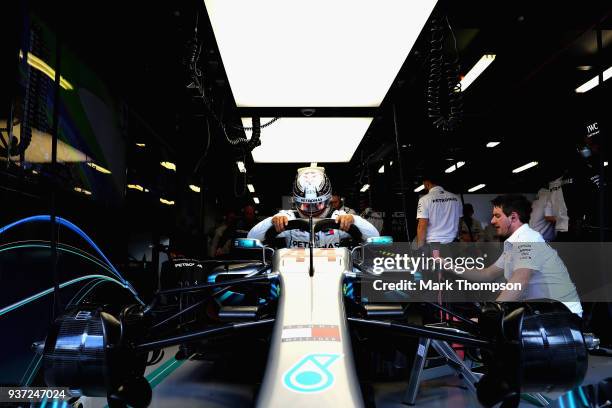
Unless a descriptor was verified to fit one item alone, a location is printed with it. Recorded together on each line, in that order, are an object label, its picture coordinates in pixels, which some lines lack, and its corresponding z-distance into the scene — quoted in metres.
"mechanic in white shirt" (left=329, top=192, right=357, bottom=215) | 4.93
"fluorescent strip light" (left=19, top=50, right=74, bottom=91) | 2.28
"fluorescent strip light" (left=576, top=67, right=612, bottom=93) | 5.93
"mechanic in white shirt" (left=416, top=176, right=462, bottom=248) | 4.82
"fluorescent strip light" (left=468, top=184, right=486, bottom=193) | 15.91
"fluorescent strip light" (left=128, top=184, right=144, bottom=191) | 3.89
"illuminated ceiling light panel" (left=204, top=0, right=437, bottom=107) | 3.01
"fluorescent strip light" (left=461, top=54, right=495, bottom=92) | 4.71
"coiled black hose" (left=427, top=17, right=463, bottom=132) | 3.56
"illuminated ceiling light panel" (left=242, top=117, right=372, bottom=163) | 5.05
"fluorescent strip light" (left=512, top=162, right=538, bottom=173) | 12.20
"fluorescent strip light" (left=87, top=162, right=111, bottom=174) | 3.07
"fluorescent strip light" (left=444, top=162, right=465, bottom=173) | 12.37
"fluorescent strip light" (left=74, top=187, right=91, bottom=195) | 2.82
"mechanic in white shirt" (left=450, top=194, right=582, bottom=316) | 2.71
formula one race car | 1.39
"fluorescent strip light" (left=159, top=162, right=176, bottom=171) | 4.96
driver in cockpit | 2.72
